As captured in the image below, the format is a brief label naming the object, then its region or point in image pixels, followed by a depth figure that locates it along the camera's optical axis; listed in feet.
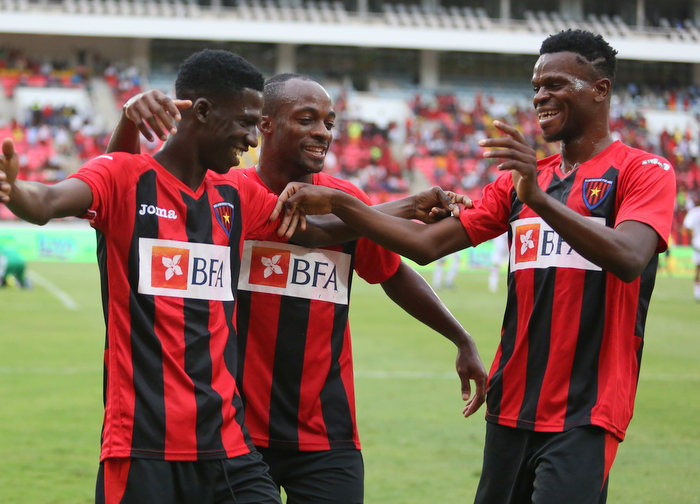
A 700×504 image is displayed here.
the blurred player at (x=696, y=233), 63.05
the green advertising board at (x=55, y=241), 86.84
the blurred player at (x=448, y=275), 67.72
